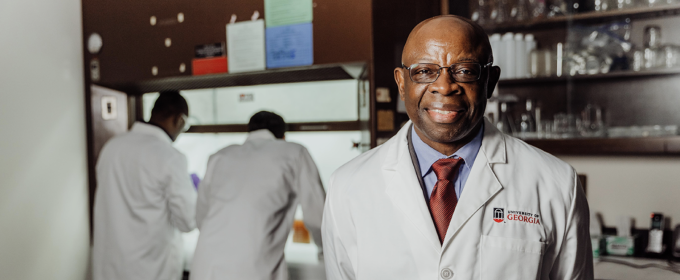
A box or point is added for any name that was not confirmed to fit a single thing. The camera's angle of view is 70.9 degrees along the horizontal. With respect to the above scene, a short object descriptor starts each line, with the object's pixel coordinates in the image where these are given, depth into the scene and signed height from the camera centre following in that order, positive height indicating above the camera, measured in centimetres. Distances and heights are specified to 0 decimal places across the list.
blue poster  213 +32
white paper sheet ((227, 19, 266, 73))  221 +34
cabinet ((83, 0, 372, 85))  204 +42
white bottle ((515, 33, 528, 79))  224 +27
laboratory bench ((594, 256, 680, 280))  175 -60
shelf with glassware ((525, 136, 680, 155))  192 -14
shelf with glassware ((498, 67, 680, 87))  197 +15
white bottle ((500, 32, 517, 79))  224 +28
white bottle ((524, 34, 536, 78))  225 +32
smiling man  97 -18
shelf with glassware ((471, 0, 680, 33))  201 +45
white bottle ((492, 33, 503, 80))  226 +31
